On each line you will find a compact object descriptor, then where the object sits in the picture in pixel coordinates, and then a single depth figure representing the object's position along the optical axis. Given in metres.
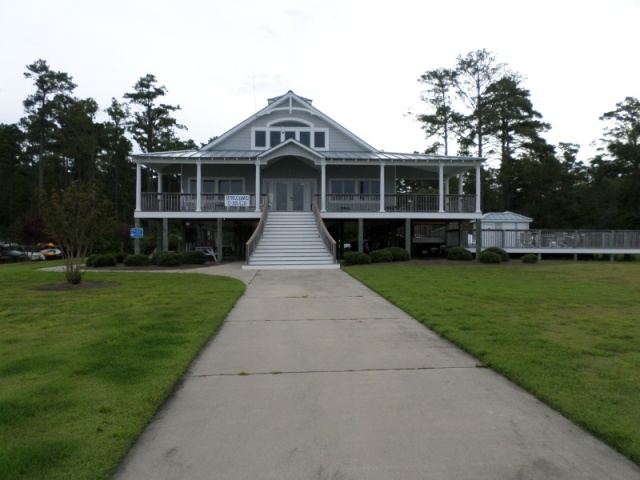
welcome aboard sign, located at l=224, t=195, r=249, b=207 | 24.06
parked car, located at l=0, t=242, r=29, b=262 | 34.67
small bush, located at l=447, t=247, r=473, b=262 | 23.11
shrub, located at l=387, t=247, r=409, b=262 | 22.28
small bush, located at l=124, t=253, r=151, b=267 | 21.50
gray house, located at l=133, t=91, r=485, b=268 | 23.53
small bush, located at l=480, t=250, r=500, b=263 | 22.67
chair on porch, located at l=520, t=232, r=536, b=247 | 27.62
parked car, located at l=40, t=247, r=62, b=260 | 37.31
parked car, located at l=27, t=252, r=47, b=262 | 35.95
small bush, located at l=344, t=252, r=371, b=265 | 20.89
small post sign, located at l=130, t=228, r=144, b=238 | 22.86
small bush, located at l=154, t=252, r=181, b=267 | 21.48
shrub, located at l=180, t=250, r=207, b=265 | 22.30
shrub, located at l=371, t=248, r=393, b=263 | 21.70
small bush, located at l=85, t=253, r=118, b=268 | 21.84
